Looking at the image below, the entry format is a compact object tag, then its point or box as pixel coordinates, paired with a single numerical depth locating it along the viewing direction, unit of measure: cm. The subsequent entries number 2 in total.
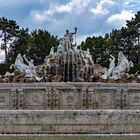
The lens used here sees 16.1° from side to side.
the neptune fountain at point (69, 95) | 1716
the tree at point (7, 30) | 6303
